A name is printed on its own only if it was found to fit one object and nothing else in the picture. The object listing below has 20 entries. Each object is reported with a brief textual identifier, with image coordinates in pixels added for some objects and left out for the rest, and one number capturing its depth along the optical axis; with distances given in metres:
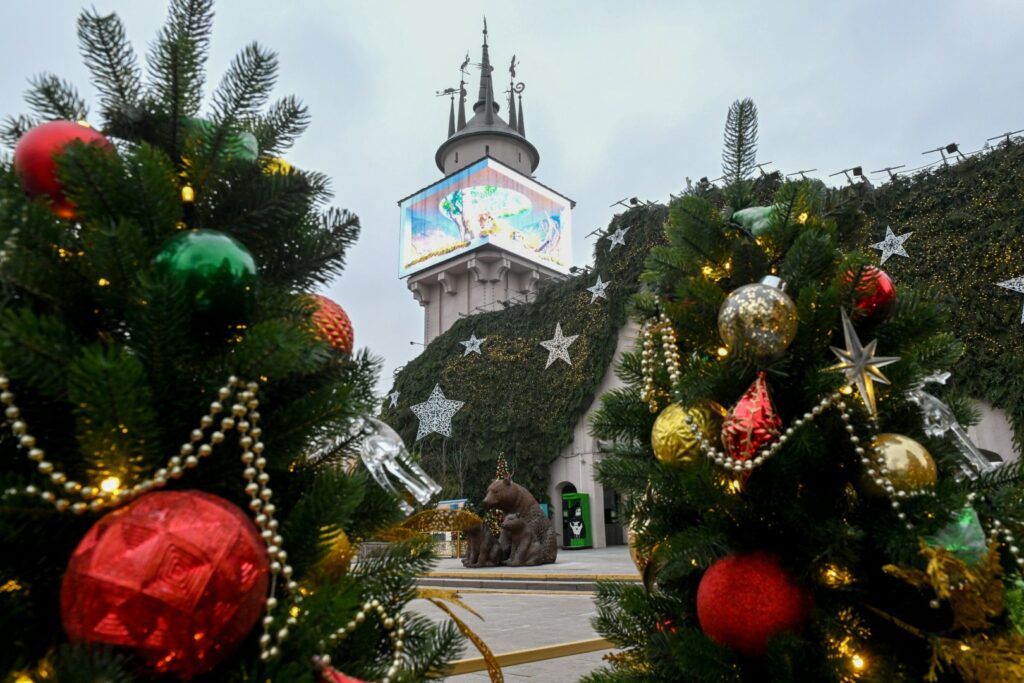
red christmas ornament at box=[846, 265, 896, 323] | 1.95
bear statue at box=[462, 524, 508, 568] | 12.70
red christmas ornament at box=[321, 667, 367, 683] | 1.03
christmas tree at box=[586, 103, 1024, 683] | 1.62
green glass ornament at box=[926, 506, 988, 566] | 1.62
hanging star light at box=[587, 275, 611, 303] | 19.25
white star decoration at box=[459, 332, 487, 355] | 21.92
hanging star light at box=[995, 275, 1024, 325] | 12.07
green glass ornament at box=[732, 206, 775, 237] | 2.19
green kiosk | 18.05
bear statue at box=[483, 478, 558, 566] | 12.12
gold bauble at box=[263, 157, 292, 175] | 1.35
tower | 28.72
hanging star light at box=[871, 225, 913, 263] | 13.90
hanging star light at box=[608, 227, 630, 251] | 19.39
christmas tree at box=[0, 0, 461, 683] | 0.88
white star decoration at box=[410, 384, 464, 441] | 21.39
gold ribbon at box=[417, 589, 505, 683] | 1.57
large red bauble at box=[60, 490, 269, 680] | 0.85
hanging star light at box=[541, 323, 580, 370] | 19.53
